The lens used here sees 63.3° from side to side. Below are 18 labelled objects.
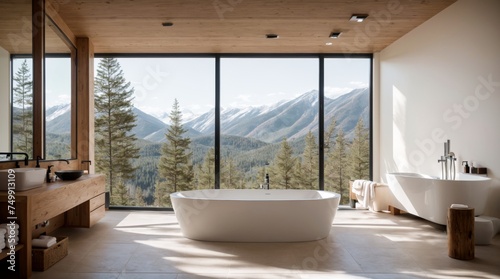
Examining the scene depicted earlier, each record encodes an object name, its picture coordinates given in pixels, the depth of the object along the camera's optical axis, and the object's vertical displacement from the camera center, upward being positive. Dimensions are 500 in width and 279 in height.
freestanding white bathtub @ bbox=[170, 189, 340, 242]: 4.13 -0.82
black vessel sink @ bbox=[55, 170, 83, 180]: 4.18 -0.37
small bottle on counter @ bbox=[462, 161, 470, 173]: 4.45 -0.29
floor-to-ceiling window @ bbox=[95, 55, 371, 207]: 6.45 +0.29
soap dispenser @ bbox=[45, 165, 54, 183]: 3.98 -0.37
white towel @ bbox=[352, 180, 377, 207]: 5.86 -0.75
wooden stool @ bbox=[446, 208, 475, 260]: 3.54 -0.83
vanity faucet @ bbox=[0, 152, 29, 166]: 3.43 -0.14
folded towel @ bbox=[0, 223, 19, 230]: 2.88 -0.62
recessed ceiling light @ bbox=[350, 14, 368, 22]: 4.68 +1.42
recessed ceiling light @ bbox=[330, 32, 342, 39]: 5.37 +1.40
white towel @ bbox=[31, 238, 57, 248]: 3.34 -0.86
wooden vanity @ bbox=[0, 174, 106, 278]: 2.96 -0.57
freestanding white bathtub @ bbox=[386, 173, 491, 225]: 4.12 -0.59
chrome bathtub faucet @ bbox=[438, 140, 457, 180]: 4.64 -0.28
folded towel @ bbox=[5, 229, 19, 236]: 2.87 -0.66
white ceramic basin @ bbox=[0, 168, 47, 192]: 3.13 -0.32
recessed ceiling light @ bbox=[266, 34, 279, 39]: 5.45 +1.39
